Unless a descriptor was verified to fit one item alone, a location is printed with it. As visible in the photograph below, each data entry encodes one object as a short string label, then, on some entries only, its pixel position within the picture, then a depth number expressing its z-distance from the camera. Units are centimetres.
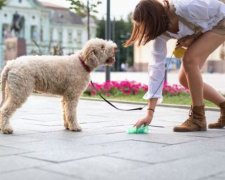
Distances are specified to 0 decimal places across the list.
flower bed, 1344
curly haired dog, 562
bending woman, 542
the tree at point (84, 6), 1753
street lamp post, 1484
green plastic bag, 566
